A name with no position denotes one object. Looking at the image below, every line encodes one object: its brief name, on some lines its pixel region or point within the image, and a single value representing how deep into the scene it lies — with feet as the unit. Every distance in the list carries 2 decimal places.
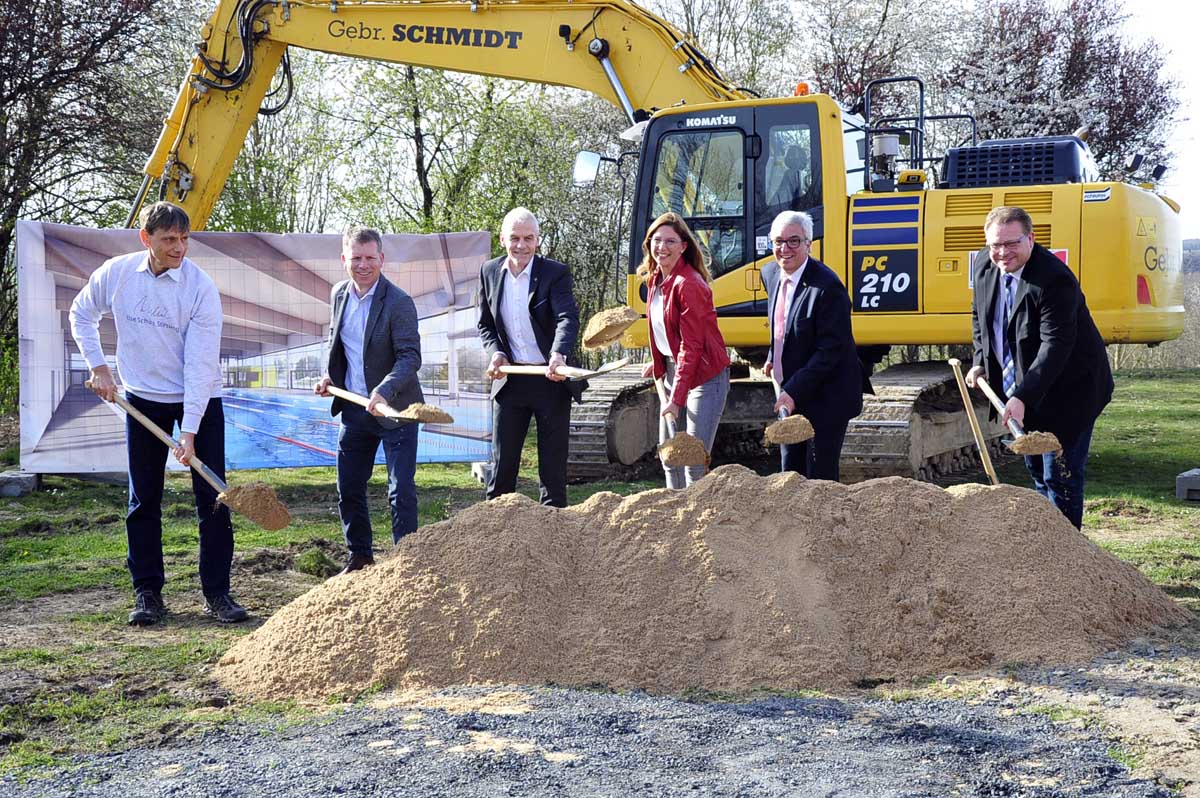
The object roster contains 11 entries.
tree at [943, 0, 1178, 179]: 74.13
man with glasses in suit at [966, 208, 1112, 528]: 18.54
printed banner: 32.24
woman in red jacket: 18.99
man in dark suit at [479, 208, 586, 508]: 19.99
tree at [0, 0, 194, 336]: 45.47
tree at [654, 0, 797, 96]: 74.28
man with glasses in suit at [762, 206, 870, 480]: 19.11
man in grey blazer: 19.22
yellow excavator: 29.45
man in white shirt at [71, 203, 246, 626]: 18.34
